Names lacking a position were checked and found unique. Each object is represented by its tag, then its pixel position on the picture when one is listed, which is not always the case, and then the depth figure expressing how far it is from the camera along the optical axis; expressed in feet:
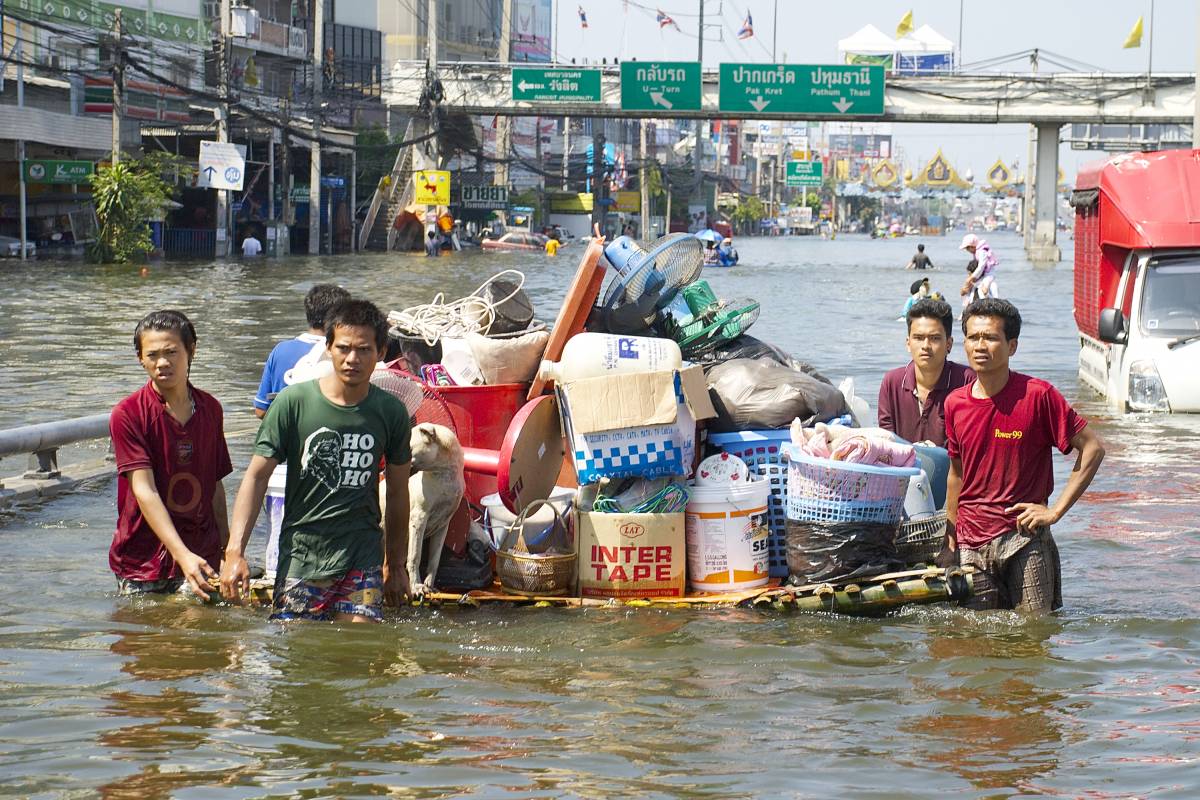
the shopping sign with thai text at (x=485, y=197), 232.12
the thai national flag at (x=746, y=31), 311.88
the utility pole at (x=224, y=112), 150.51
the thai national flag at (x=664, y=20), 304.50
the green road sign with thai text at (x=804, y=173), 440.86
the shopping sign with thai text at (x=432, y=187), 191.83
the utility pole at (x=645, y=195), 308.60
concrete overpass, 172.55
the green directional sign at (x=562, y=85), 173.78
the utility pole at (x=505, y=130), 244.83
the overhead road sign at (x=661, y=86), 171.22
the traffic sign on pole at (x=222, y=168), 151.43
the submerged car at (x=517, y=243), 233.55
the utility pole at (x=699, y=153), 322.34
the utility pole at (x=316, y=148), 174.81
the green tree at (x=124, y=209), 136.67
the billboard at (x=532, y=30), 394.93
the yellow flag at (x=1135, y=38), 223.92
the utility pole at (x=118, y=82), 133.90
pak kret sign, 169.07
